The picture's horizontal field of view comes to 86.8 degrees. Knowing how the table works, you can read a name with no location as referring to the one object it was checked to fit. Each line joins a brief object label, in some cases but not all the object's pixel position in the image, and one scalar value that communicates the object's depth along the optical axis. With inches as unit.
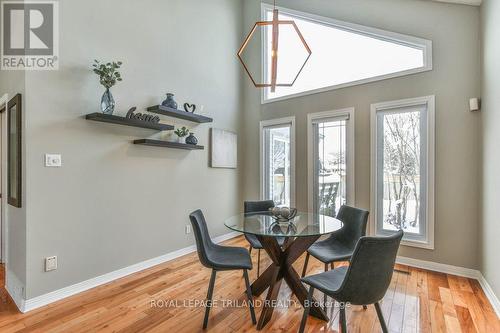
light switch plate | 94.0
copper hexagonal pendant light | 78.0
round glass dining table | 82.7
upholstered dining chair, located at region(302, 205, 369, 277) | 94.9
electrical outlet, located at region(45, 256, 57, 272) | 94.4
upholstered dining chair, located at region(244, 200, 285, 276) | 127.7
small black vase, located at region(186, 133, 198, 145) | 143.9
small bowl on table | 99.3
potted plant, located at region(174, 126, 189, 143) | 139.6
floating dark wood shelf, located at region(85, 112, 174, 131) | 101.4
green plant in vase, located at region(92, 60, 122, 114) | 103.7
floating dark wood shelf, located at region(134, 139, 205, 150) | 119.4
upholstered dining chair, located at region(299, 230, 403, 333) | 60.3
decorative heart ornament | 143.7
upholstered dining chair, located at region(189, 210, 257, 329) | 80.1
